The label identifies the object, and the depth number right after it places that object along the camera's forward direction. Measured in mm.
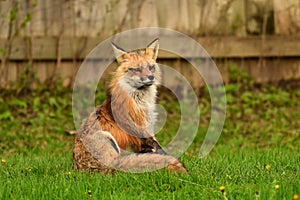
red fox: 12002
